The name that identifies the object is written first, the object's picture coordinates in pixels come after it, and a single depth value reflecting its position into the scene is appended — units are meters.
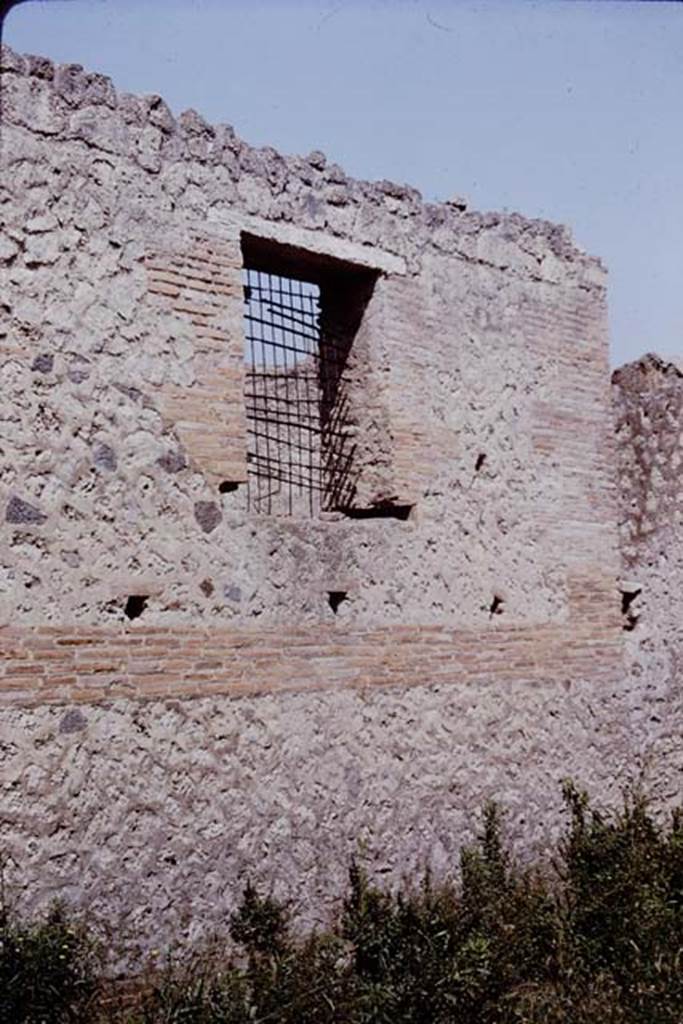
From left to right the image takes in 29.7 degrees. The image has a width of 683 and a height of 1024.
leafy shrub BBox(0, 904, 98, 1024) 4.70
